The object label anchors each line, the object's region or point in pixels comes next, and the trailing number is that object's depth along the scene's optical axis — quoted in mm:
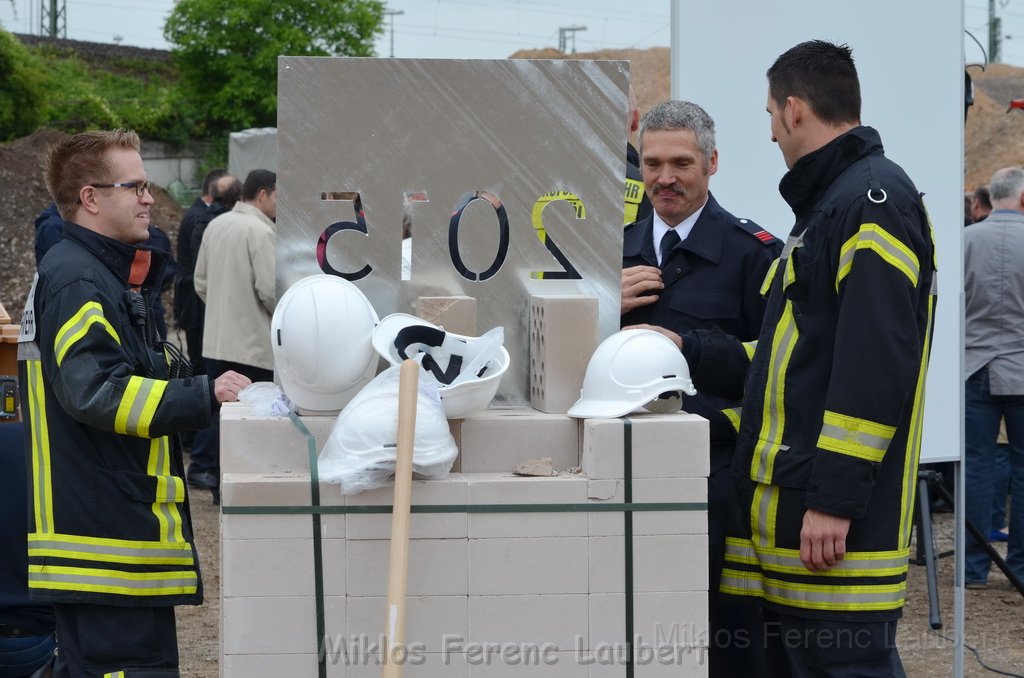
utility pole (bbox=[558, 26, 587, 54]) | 56053
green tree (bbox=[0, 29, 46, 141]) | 26688
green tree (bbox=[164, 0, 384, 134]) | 40312
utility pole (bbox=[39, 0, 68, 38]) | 44500
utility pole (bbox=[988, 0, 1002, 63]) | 42469
